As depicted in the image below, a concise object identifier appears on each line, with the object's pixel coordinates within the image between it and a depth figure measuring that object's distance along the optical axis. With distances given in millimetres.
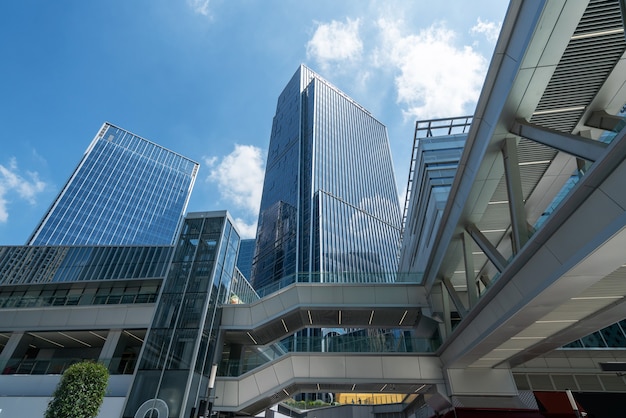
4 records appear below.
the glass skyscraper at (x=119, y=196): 99812
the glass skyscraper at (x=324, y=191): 102062
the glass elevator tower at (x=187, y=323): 17953
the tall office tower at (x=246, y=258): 175250
